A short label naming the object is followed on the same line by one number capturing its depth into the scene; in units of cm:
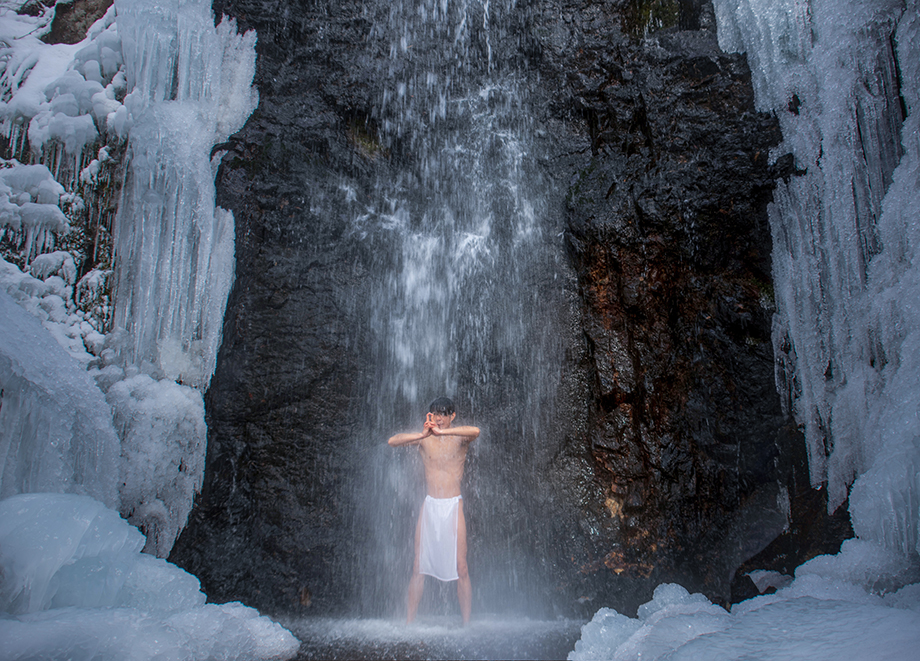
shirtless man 399
